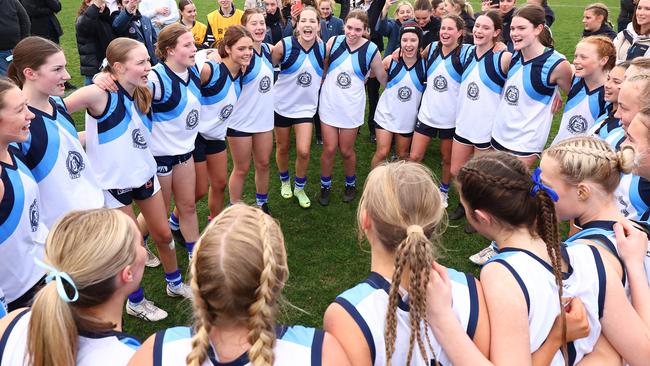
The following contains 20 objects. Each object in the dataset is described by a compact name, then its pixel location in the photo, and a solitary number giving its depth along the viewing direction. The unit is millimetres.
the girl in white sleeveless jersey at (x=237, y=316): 1457
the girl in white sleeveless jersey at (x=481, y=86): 4676
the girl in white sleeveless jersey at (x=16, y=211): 2506
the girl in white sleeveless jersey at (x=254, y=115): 4816
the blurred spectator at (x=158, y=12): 7832
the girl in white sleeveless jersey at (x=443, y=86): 4984
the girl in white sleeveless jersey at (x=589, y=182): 2047
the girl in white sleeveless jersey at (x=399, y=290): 1628
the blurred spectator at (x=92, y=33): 6773
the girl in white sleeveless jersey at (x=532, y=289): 1636
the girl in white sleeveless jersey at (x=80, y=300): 1525
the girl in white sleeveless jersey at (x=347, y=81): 5230
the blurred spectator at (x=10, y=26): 6715
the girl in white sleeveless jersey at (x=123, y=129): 3342
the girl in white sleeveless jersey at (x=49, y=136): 2873
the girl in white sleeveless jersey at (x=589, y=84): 4027
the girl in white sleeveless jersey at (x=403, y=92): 5145
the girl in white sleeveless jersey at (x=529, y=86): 4371
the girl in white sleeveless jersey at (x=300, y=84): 5145
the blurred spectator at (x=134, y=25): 6633
